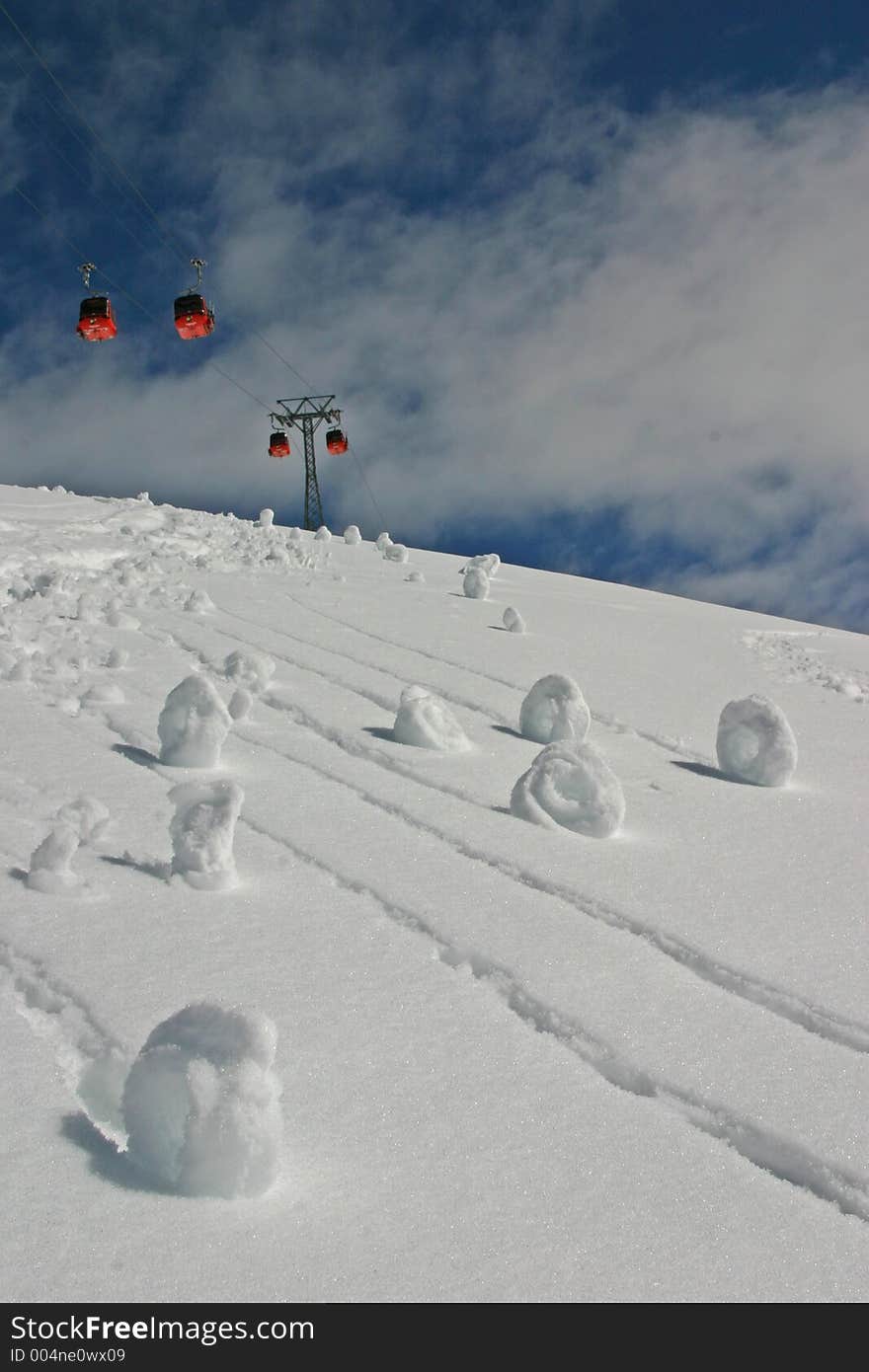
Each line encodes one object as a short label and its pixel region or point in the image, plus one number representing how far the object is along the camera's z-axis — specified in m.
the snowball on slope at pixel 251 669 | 4.88
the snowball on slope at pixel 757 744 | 4.14
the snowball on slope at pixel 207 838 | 2.60
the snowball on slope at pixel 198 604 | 6.72
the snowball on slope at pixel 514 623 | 7.12
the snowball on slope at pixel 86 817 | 2.79
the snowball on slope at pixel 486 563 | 10.02
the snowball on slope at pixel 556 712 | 4.34
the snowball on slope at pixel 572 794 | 3.32
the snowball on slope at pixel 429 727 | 4.15
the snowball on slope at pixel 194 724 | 3.61
